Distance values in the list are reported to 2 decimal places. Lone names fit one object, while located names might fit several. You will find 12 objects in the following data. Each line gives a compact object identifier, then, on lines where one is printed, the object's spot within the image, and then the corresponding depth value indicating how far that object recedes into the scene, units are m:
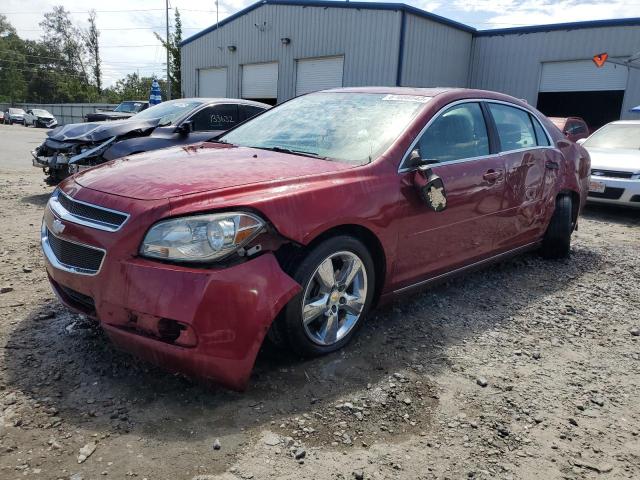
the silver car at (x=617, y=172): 7.84
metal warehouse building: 17.12
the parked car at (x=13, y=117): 43.49
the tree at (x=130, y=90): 67.62
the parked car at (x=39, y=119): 39.69
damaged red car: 2.38
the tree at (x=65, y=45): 79.88
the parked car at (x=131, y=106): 22.27
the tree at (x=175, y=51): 36.78
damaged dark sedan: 6.81
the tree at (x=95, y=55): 77.44
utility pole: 31.80
